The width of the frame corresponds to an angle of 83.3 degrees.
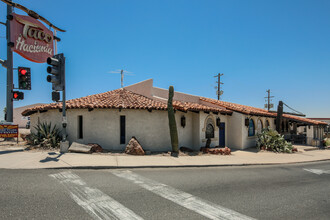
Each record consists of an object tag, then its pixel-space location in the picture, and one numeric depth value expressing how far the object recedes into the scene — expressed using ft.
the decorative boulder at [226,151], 39.23
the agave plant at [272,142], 47.29
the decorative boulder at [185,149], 39.97
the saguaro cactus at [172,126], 36.21
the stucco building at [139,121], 37.81
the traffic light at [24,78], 32.35
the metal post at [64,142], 29.74
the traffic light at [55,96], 28.22
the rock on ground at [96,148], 33.37
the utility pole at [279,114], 57.82
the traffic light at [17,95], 34.24
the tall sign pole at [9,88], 38.91
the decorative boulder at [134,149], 33.68
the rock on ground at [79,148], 31.19
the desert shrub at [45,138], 34.43
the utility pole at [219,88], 103.40
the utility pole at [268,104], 135.36
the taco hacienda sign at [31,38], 42.01
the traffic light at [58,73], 27.73
